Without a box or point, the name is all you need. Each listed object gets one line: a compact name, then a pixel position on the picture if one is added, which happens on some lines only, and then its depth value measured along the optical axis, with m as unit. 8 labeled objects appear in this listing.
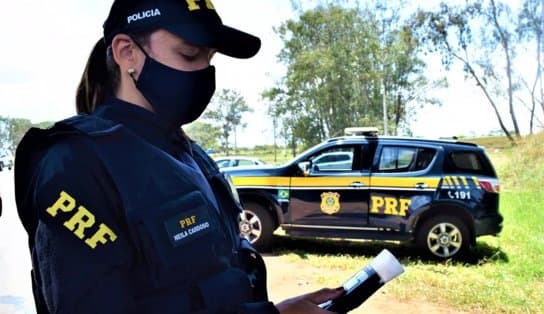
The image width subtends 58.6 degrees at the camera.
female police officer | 0.78
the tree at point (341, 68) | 20.70
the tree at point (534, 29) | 17.38
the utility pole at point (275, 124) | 22.50
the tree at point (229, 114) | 27.58
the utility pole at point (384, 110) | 20.08
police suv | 5.65
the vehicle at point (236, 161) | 13.49
